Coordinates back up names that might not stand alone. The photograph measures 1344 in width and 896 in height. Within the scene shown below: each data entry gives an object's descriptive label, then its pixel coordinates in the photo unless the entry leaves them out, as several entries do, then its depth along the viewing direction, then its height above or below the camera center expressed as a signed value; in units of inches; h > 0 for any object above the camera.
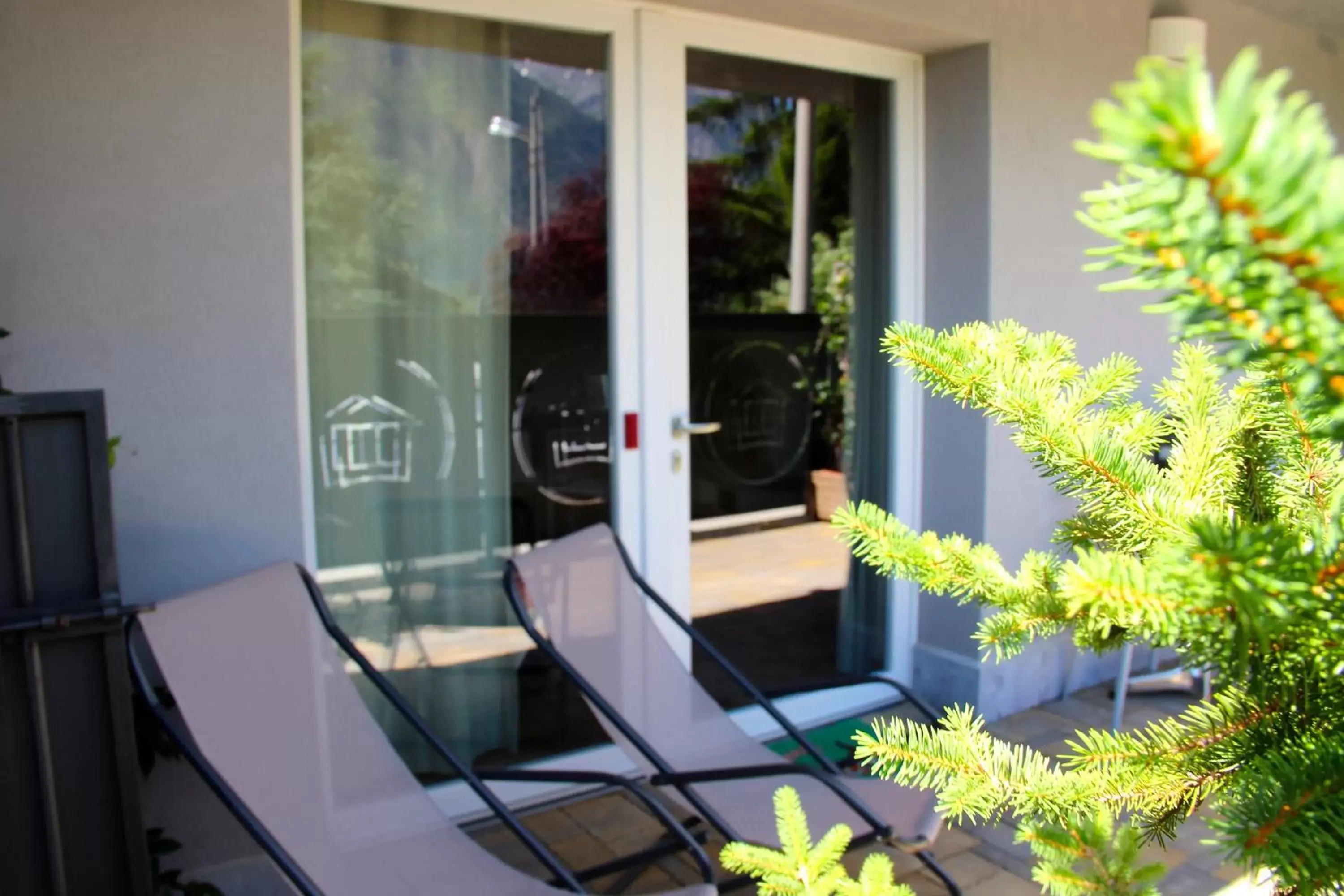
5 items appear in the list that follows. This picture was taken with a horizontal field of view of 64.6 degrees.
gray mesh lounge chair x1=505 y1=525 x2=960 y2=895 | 104.7 -39.9
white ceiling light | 170.7 +50.1
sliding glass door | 125.4 +3.6
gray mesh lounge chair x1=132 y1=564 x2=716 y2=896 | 89.9 -35.1
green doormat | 152.6 -57.6
